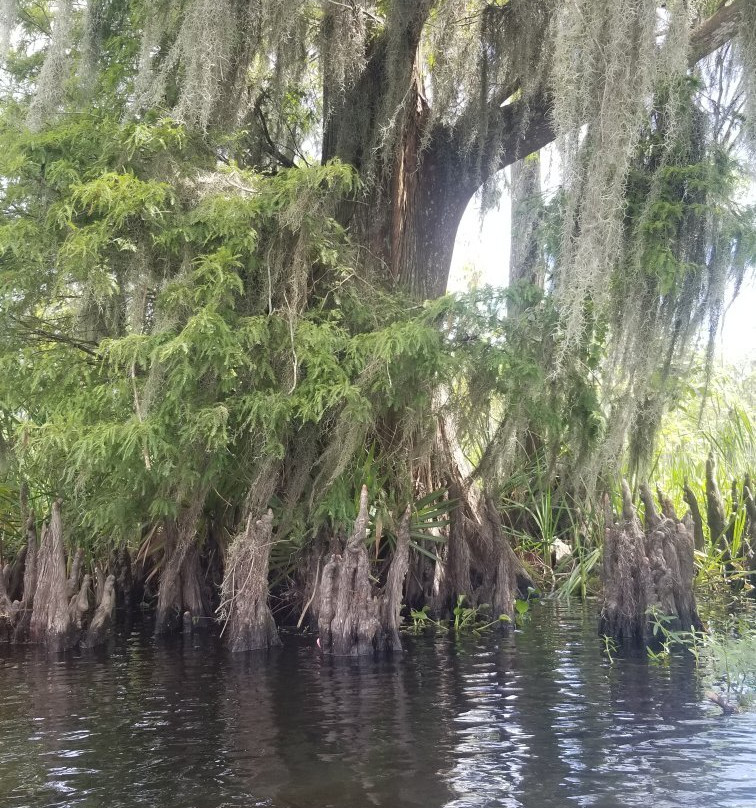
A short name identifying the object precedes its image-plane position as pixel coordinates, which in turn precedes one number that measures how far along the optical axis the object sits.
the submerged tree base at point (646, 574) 5.95
